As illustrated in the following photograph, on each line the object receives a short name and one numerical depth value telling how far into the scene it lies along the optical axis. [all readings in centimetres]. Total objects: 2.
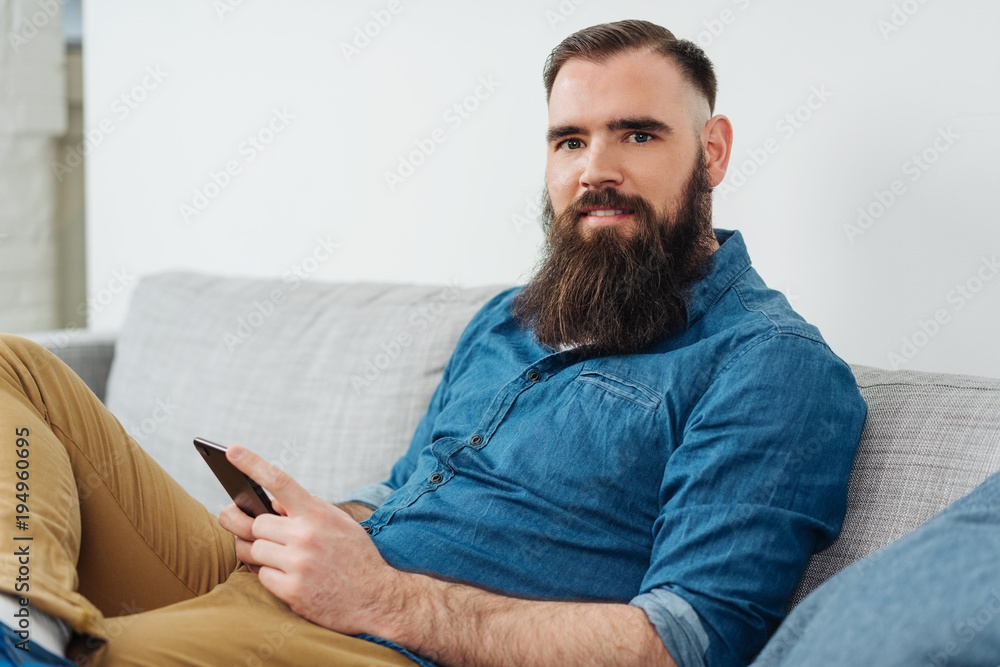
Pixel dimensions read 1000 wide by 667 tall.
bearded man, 106
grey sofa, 176
